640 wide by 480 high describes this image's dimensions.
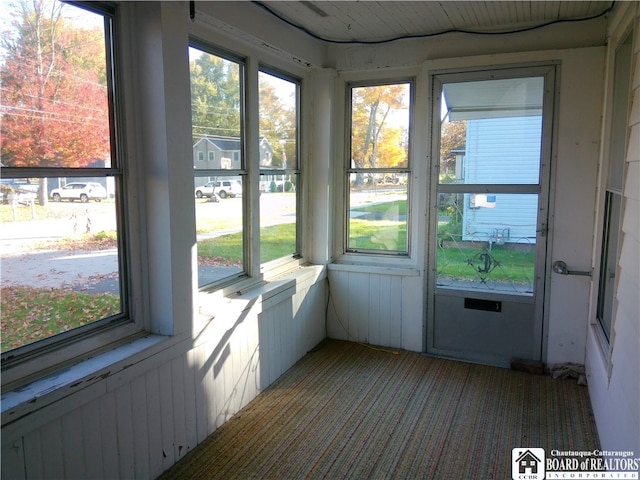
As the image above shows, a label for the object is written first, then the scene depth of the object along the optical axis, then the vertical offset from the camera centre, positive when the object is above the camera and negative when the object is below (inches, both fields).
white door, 136.0 -9.2
